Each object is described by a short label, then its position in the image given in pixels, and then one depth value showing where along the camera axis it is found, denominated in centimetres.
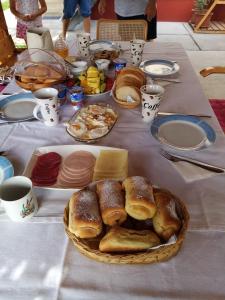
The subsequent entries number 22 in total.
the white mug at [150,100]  86
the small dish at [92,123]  81
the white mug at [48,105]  84
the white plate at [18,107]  94
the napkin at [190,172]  70
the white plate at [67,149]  77
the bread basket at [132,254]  47
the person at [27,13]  211
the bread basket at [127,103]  96
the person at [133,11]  201
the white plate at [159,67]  118
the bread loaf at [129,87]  96
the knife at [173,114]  92
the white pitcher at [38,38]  113
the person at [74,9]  314
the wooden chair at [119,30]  171
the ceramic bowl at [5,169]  69
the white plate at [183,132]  80
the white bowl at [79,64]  113
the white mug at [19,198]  57
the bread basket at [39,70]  100
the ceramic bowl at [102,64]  115
